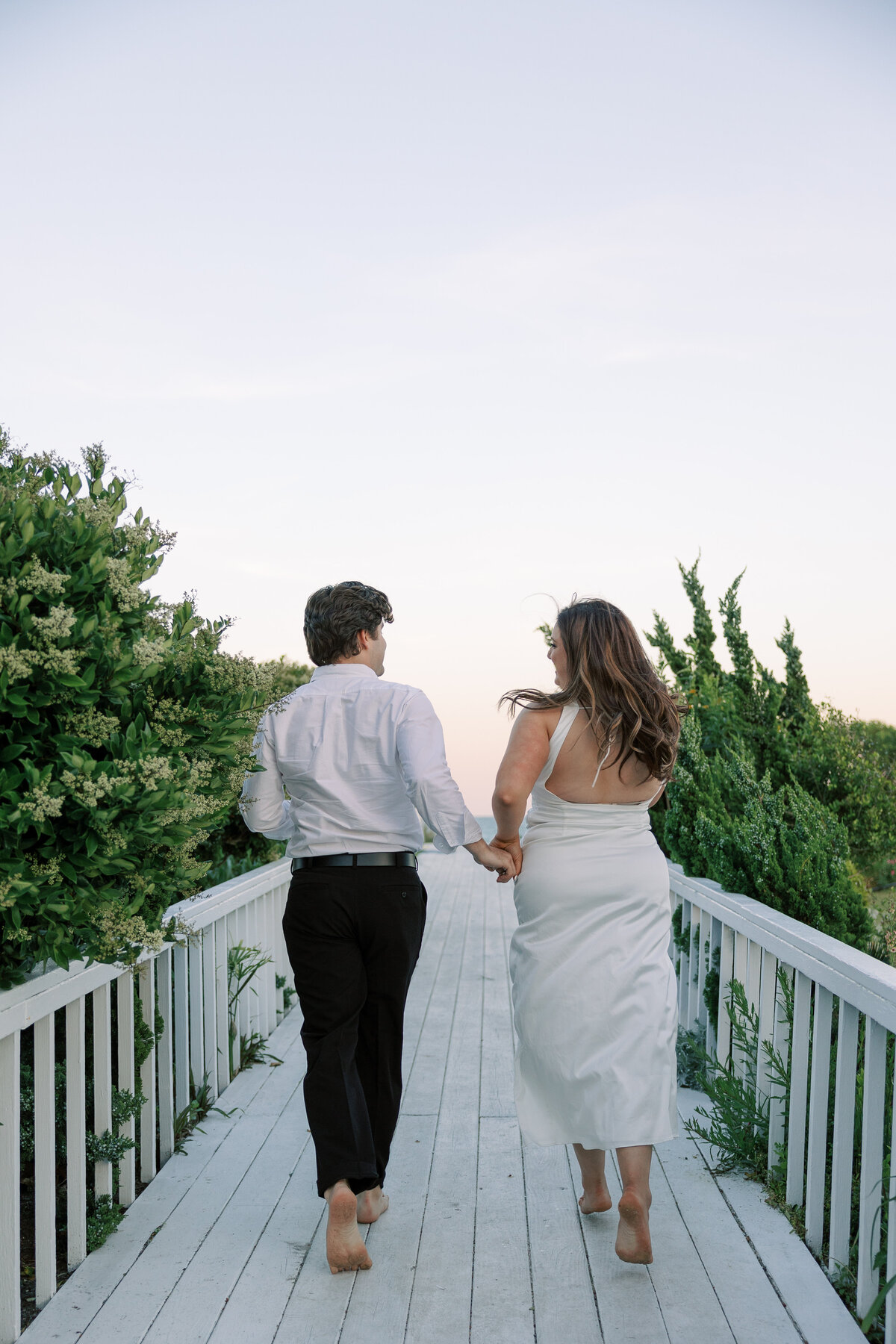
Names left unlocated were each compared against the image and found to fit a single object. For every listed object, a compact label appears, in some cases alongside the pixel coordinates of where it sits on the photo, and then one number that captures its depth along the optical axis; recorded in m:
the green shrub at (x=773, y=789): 3.58
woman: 2.37
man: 2.43
